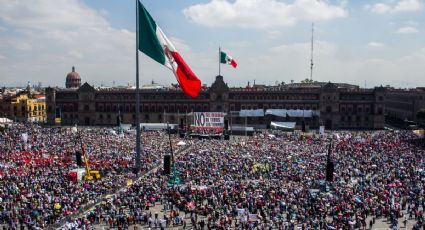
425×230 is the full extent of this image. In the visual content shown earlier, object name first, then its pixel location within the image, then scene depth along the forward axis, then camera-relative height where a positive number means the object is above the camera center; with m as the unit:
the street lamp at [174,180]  33.19 -5.08
